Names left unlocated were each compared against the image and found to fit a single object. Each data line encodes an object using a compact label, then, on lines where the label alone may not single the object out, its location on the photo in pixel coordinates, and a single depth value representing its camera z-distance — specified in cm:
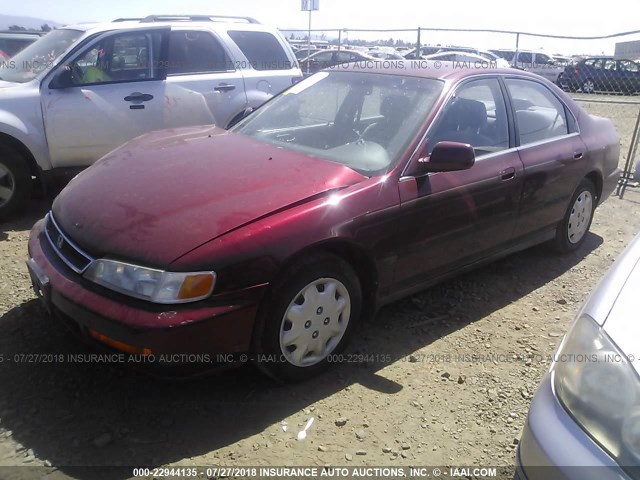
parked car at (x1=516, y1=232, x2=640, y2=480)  161
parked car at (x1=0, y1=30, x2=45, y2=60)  1079
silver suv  518
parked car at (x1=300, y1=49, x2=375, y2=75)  1702
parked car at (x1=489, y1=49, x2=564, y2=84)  2005
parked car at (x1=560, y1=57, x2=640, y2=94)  1733
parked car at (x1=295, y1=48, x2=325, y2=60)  1993
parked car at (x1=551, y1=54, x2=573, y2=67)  2317
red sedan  253
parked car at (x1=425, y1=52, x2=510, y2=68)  1842
